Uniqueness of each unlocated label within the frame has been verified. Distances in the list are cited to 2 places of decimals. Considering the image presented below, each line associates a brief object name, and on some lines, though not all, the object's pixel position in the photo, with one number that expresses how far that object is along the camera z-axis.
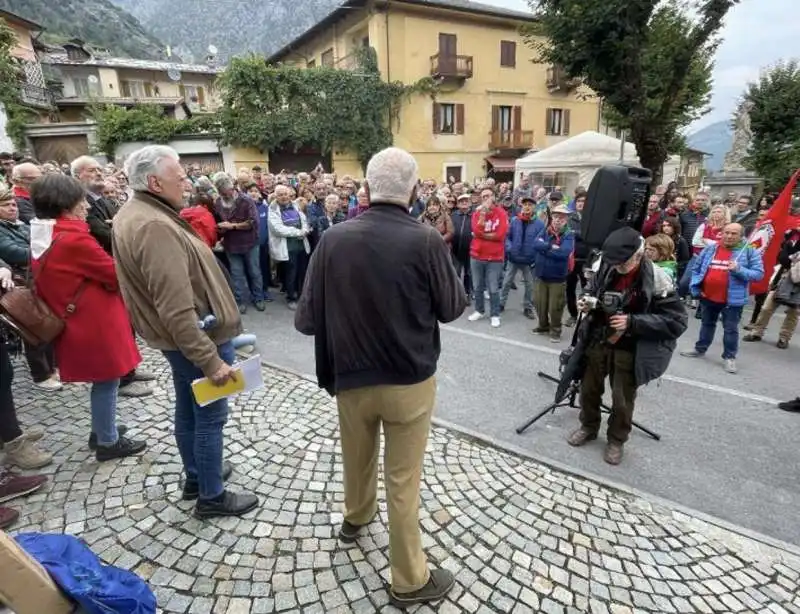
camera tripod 3.89
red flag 5.93
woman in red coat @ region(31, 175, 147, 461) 2.77
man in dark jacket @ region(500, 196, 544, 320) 6.55
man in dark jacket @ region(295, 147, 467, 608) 1.91
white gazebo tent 12.42
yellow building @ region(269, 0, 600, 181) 23.44
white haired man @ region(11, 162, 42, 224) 4.72
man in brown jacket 2.07
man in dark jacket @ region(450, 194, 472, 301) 7.48
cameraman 3.17
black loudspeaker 3.64
